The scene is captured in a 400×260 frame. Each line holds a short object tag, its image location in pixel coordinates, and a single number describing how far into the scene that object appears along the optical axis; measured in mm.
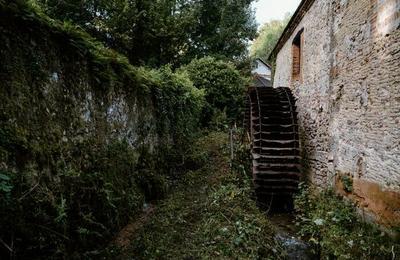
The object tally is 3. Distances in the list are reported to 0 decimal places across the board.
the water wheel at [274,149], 7551
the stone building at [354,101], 4266
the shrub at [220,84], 13820
